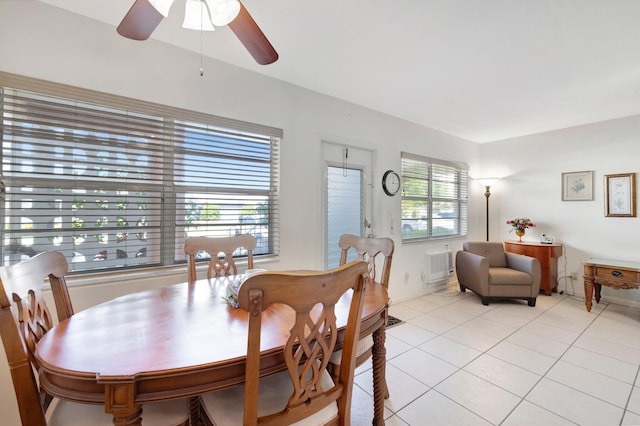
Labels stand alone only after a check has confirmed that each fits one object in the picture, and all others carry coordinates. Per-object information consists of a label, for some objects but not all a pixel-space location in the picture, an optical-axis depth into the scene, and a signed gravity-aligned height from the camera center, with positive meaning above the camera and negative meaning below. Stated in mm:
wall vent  3902 -779
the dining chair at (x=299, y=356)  770 -482
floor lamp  4641 +540
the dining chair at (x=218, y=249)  1882 -260
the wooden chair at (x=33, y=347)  871 -481
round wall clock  3434 +412
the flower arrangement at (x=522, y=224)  4227 -138
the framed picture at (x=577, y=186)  3836 +435
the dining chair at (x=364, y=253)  1315 -301
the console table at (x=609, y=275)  3018 -692
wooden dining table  798 -466
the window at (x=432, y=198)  3795 +251
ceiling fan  1151 +882
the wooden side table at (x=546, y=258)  3896 -619
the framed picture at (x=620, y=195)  3488 +282
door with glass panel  2994 +239
